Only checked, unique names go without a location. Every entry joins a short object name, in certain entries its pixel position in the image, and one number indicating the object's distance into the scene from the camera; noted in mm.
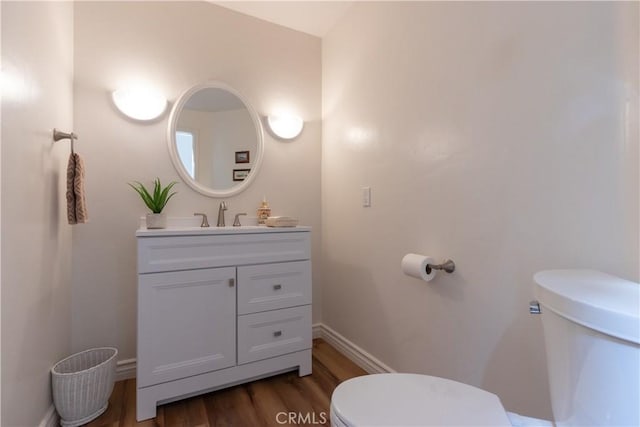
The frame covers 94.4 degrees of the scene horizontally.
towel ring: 1299
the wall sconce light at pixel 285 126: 2115
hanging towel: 1328
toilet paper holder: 1252
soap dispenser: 2014
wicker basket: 1251
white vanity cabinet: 1355
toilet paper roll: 1268
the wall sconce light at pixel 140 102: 1659
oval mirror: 1846
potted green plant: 1622
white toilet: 511
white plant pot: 1617
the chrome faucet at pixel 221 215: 1888
